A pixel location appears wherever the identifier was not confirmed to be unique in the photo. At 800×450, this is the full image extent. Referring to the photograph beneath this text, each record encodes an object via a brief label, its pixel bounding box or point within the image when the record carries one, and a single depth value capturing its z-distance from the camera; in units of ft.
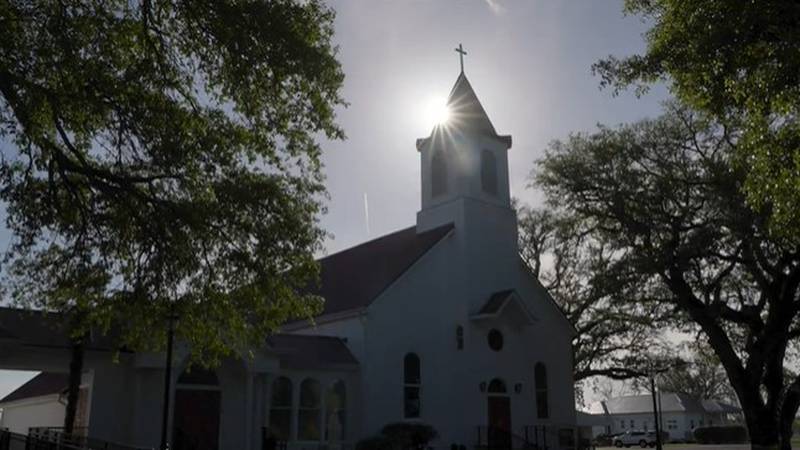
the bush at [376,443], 77.20
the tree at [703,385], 244.22
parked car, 186.70
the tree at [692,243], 82.17
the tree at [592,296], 86.69
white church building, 67.97
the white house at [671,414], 238.48
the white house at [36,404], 97.19
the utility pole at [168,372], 46.93
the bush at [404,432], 78.84
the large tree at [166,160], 39.06
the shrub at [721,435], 200.13
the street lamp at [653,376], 90.22
